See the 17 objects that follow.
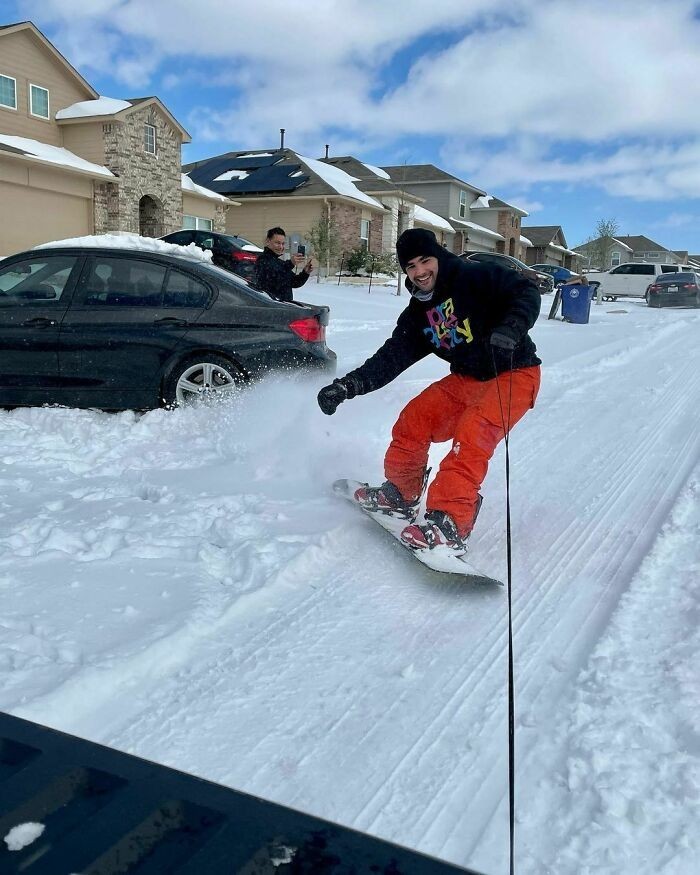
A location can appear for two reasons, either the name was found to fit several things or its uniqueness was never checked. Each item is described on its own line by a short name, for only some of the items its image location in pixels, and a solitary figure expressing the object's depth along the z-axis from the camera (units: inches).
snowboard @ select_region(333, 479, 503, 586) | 123.7
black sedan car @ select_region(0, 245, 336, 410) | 228.1
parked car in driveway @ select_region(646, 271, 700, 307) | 1000.9
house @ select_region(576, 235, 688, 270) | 3179.1
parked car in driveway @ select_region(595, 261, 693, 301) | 1191.6
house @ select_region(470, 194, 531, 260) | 1828.2
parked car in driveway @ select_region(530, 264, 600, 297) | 1306.6
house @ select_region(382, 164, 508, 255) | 1662.2
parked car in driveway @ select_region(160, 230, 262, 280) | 688.4
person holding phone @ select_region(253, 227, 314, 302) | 308.8
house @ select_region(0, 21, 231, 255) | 765.3
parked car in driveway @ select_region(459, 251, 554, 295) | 839.4
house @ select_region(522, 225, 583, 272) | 2293.3
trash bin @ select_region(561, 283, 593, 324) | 705.0
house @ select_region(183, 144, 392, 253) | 1154.7
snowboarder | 134.2
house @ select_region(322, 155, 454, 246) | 1278.3
